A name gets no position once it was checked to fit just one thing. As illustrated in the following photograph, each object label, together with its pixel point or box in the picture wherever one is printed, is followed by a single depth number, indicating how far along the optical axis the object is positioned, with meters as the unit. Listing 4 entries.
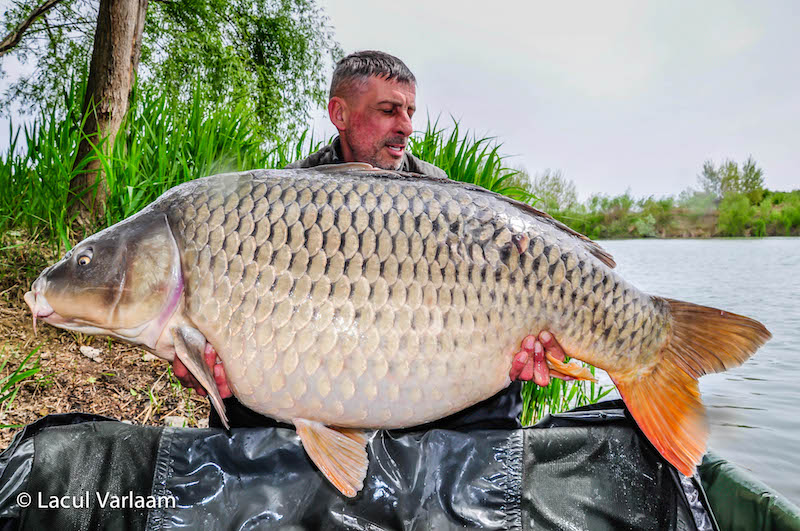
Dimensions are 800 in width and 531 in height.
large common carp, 1.08
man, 1.93
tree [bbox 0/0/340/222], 2.89
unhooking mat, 1.19
